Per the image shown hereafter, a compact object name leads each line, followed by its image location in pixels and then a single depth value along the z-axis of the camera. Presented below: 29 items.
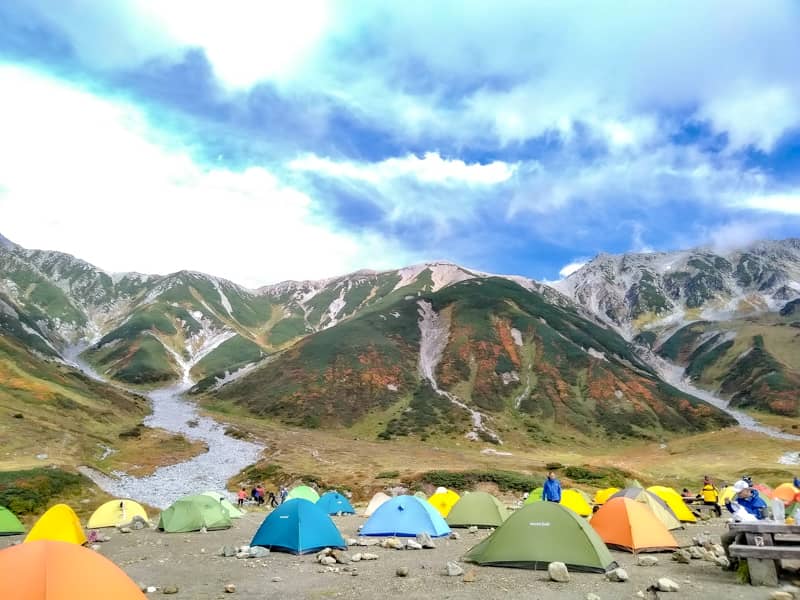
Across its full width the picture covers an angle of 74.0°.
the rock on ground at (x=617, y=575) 14.94
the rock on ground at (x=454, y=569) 16.03
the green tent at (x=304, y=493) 39.11
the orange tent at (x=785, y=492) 31.88
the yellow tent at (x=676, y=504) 31.25
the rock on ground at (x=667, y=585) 13.80
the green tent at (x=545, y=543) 16.34
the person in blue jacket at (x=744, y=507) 15.45
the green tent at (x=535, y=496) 32.47
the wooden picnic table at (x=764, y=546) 13.77
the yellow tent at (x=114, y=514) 29.66
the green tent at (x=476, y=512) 28.33
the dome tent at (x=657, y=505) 26.44
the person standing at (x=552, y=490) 23.72
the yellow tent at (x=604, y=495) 36.75
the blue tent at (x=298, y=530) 20.72
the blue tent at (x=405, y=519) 24.41
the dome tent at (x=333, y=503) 37.09
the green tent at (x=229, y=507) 33.64
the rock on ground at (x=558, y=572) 15.01
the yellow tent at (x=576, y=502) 30.25
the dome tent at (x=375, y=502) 35.47
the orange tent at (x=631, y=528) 19.88
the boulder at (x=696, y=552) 18.56
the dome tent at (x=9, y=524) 28.80
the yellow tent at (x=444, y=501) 30.62
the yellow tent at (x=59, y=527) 21.23
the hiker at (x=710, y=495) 36.78
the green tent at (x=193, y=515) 27.78
